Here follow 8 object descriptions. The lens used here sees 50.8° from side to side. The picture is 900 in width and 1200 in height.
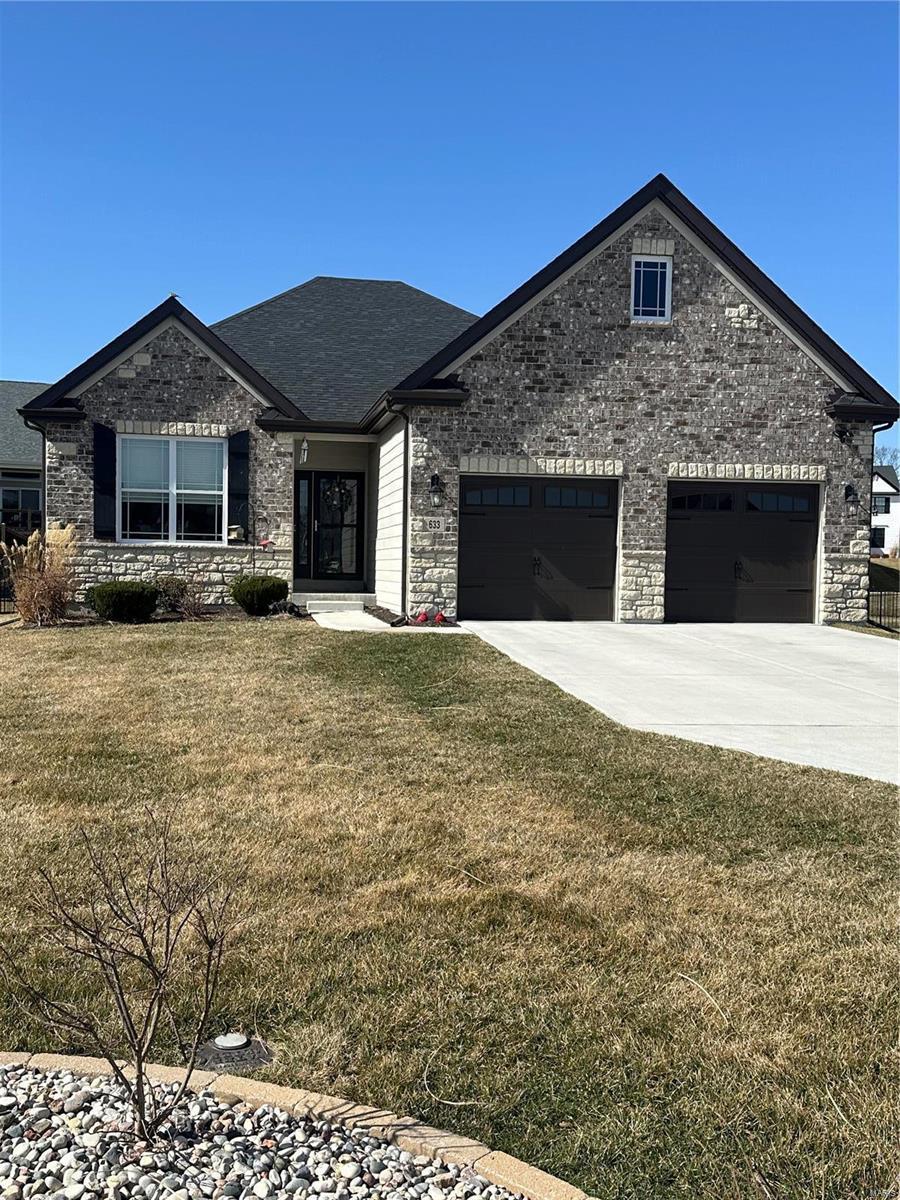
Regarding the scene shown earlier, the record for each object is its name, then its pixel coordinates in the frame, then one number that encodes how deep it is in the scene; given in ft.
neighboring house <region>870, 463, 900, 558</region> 184.55
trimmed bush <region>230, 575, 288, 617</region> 52.29
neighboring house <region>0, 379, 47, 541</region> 86.48
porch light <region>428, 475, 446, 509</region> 51.65
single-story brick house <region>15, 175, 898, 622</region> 52.16
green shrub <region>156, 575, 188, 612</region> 52.85
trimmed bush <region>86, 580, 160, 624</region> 49.57
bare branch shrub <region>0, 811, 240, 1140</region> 8.52
